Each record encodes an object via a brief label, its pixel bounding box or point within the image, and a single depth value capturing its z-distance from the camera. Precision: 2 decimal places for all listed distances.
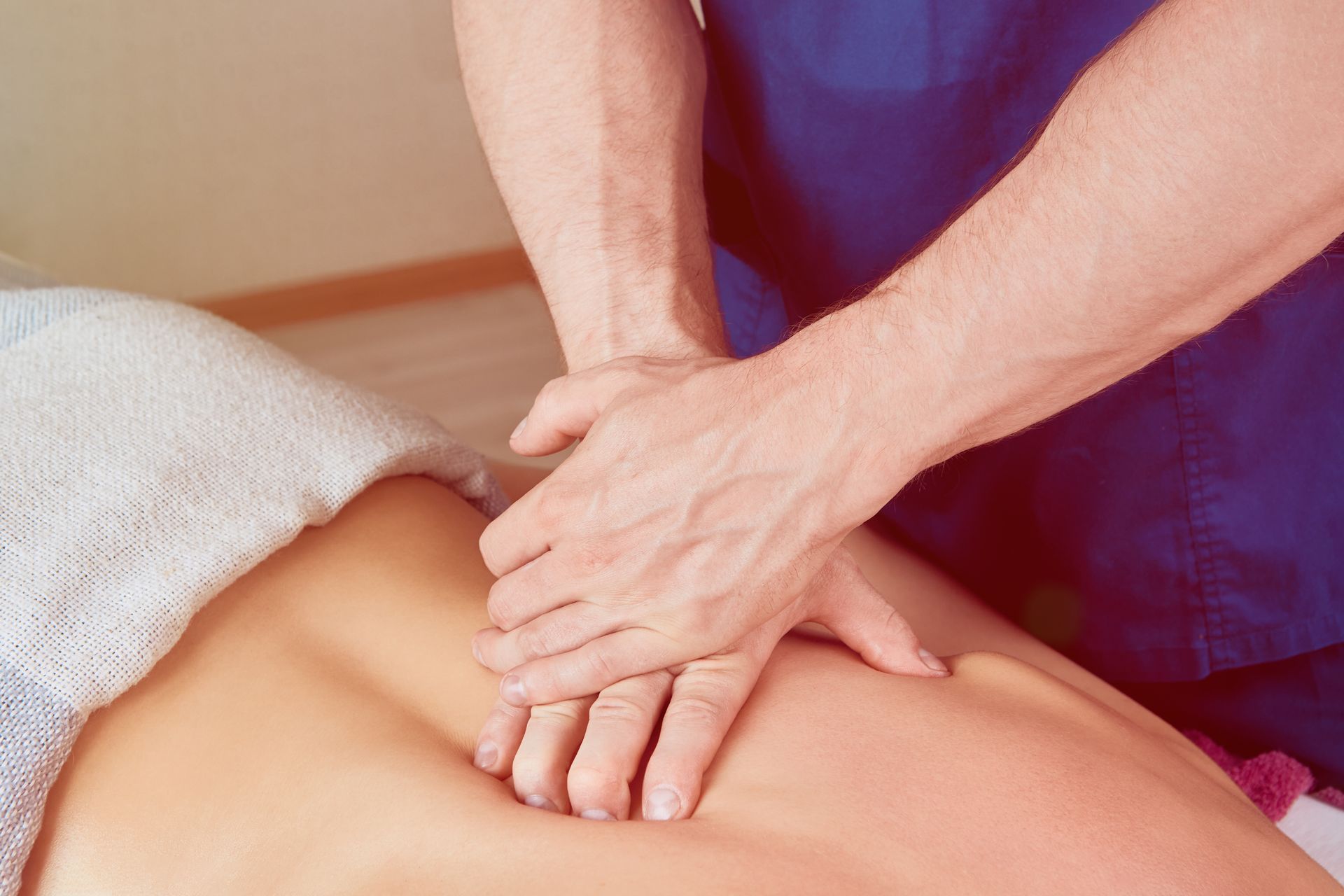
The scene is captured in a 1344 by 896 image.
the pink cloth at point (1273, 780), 1.20
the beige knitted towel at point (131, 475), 1.06
